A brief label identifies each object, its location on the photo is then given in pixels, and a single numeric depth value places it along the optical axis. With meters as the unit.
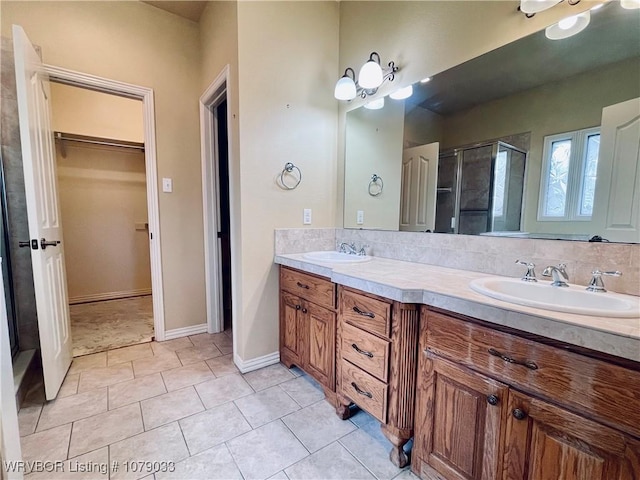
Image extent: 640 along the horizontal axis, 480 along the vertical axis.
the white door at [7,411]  0.98
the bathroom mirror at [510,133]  1.12
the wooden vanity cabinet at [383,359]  1.20
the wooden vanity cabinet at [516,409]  0.72
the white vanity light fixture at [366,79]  1.80
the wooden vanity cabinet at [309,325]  1.63
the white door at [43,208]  1.50
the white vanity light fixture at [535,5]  1.15
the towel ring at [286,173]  2.01
